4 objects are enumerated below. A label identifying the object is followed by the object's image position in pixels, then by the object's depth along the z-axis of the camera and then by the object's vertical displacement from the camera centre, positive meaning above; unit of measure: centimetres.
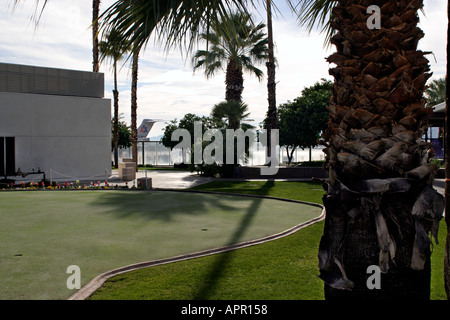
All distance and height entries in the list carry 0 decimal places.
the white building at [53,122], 2239 +170
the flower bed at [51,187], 1698 -161
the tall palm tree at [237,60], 2788 +637
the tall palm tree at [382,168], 322 -17
